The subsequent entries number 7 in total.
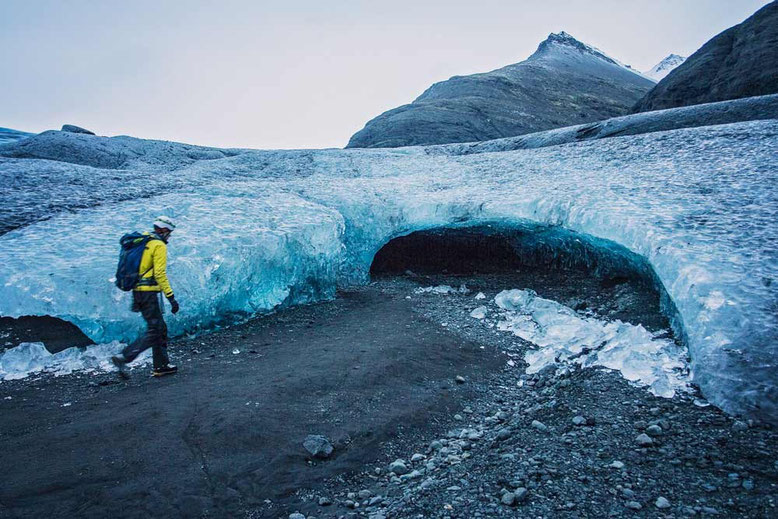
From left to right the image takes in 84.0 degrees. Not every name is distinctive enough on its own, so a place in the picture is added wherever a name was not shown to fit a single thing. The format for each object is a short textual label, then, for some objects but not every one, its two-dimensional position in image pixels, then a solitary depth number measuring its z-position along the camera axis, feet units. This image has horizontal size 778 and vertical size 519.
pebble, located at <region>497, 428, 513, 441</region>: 11.73
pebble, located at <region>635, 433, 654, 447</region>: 10.25
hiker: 16.34
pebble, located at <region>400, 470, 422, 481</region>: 10.50
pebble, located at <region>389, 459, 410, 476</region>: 10.82
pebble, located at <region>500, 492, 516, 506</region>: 8.77
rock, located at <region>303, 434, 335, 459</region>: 11.28
